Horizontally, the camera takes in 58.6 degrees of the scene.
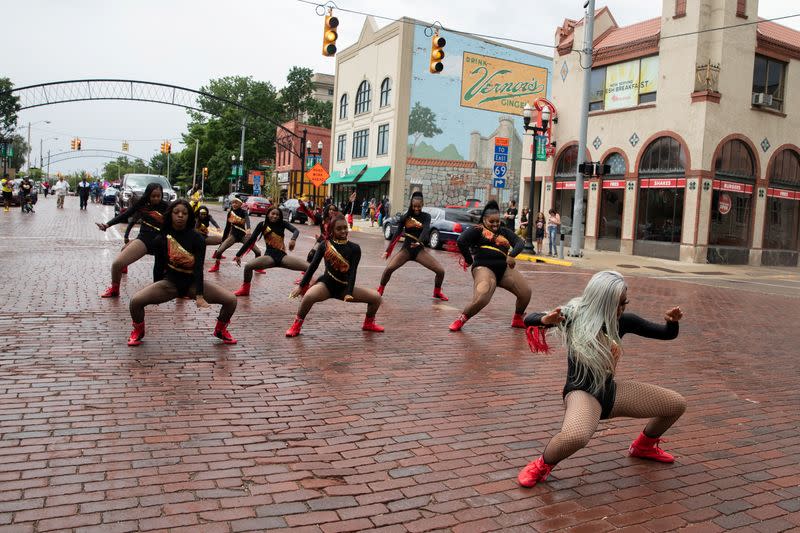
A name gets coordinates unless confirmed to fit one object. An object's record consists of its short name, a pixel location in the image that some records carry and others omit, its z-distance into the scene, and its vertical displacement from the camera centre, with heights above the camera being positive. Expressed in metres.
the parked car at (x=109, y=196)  46.41 +0.08
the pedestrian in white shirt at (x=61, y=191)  39.81 +0.21
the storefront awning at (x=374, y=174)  43.94 +2.37
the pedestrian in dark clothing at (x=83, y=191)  37.28 +0.25
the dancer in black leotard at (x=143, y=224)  9.64 -0.36
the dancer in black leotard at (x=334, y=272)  8.10 -0.71
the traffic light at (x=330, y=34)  17.12 +4.21
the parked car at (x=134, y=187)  28.23 +0.50
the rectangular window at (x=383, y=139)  44.72 +4.65
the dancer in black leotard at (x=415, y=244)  11.74 -0.49
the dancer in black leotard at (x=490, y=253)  9.11 -0.45
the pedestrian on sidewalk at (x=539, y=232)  26.35 -0.41
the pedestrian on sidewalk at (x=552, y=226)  24.64 -0.13
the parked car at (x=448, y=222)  24.28 -0.20
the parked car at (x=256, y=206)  43.92 -0.01
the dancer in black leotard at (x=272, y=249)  11.14 -0.68
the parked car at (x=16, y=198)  37.95 -0.29
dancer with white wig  4.11 -0.88
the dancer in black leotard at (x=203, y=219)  13.60 -0.32
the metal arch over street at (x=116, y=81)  34.83 +5.76
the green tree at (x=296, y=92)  84.31 +13.70
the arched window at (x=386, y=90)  44.66 +7.69
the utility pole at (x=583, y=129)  23.64 +3.20
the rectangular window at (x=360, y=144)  48.19 +4.63
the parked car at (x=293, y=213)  39.00 -0.29
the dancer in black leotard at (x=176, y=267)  7.07 -0.66
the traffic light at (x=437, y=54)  17.89 +4.09
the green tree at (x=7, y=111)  86.31 +9.85
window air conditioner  26.34 +5.01
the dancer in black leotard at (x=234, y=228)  14.21 -0.47
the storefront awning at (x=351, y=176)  47.77 +2.40
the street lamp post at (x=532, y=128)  24.42 +3.27
